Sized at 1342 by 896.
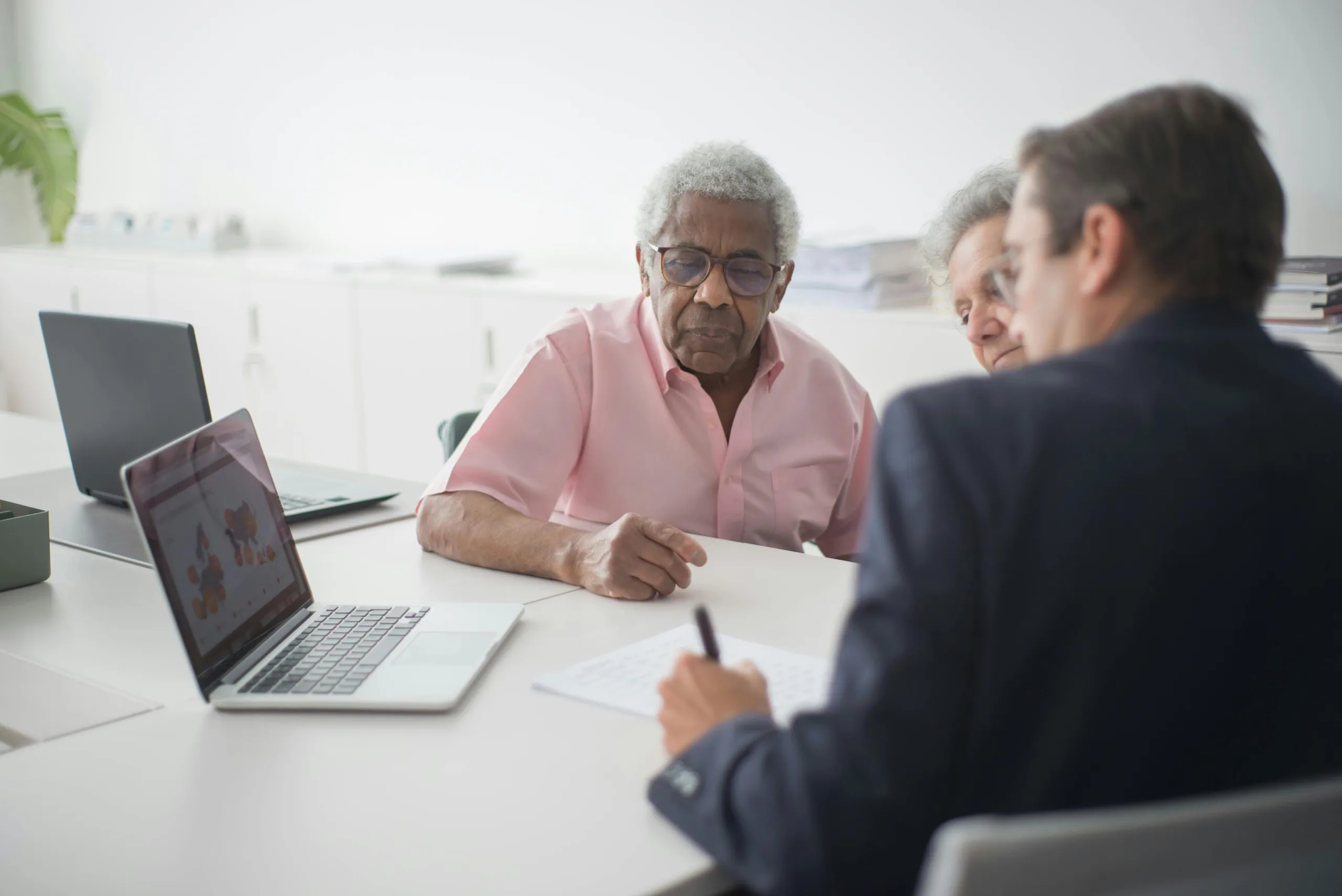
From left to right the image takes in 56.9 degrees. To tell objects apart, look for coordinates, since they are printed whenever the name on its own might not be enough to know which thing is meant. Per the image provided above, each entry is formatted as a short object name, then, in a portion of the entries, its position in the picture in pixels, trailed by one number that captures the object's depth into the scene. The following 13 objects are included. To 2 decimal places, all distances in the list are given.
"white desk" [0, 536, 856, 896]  0.98
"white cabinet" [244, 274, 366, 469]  4.12
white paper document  1.28
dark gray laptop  1.97
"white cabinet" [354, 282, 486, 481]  3.79
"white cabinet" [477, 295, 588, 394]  3.56
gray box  1.67
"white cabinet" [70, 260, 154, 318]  4.72
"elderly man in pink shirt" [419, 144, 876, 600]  2.03
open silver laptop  1.27
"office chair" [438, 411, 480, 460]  2.34
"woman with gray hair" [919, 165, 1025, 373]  1.86
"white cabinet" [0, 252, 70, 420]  5.04
